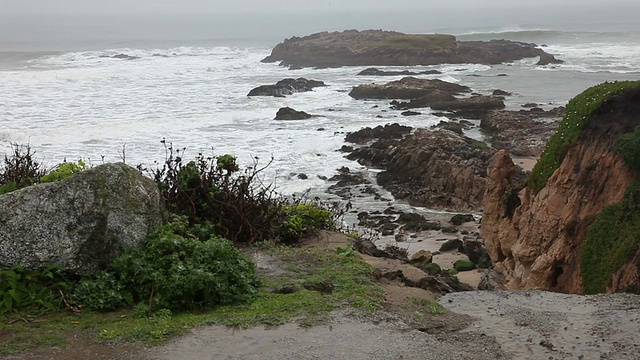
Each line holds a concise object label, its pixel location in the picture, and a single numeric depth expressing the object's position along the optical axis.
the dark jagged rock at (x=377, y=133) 29.00
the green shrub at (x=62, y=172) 8.26
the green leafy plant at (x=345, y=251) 8.05
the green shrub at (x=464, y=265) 15.29
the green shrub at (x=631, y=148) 10.37
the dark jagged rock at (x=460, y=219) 19.87
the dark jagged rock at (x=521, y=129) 26.86
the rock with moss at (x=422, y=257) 14.56
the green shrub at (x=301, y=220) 9.06
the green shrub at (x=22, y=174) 8.62
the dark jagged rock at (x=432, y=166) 22.16
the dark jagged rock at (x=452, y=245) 17.00
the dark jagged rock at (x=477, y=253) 15.44
